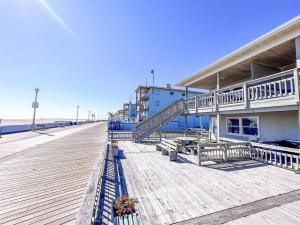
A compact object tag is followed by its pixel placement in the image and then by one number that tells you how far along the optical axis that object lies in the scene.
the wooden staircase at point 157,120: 13.67
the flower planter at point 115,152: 8.69
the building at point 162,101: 30.95
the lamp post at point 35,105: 21.69
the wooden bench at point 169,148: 8.02
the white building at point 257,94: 6.04
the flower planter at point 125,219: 2.80
